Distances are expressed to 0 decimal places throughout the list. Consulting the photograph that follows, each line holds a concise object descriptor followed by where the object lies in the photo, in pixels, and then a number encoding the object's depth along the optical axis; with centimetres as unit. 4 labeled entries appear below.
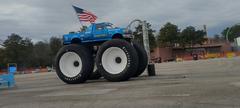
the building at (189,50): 6070
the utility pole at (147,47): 1326
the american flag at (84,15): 1288
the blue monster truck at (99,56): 1092
